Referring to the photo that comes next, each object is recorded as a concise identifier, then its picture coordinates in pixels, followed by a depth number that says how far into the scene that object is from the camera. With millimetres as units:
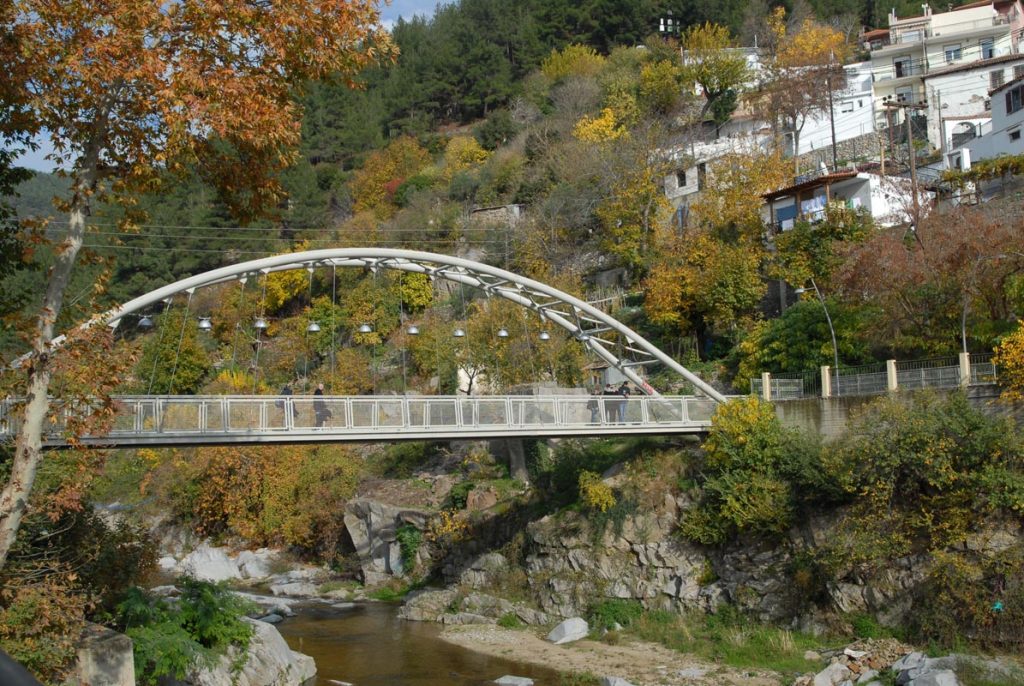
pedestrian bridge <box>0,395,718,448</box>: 21203
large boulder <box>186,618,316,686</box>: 19703
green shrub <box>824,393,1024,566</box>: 21062
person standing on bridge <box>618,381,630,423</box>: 26714
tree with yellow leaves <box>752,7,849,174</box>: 51031
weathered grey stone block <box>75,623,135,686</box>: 16128
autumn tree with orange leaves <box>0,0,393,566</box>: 12242
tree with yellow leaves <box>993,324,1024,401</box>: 22578
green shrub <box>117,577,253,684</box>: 18312
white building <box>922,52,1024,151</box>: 52031
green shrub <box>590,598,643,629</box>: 25359
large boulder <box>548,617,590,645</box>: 25031
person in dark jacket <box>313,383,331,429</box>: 23312
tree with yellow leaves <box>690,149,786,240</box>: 40094
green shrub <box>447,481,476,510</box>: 33656
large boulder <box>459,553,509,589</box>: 29219
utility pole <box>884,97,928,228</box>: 29938
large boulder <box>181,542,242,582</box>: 35875
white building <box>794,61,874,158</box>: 55625
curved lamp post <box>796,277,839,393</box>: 28903
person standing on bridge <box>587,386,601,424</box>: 26511
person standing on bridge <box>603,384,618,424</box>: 26656
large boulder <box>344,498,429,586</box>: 33344
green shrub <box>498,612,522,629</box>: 26781
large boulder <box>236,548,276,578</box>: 36219
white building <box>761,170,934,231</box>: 37125
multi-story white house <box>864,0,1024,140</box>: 53125
